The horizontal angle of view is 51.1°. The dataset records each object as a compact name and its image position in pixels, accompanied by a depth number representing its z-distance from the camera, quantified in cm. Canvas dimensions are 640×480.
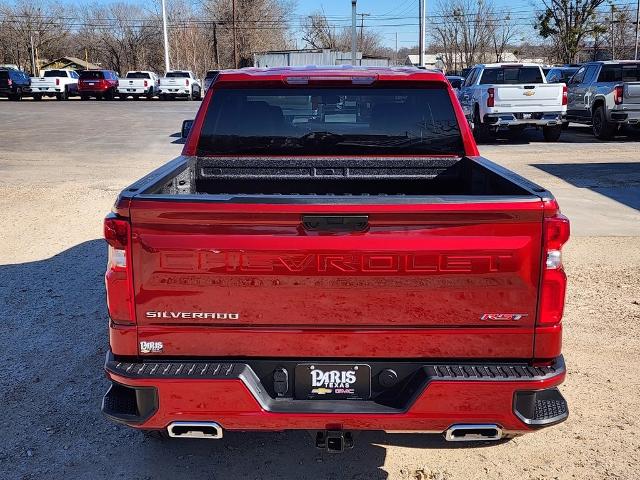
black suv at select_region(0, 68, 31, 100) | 4019
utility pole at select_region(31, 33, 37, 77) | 7816
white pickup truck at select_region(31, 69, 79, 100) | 4109
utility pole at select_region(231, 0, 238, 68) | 5605
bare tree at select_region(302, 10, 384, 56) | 8256
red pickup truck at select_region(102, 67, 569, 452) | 269
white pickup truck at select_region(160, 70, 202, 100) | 4122
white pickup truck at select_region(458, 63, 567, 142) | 1727
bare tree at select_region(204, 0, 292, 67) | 7162
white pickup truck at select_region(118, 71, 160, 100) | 4184
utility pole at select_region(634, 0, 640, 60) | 4919
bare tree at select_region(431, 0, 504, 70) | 6062
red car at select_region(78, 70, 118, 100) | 4144
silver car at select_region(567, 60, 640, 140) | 1758
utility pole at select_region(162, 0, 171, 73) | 5006
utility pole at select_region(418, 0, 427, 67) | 3710
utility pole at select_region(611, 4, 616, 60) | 4827
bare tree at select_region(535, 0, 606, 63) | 4534
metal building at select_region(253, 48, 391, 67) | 5622
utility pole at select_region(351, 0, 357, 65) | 3497
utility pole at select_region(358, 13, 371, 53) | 9231
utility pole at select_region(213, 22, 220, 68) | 6550
